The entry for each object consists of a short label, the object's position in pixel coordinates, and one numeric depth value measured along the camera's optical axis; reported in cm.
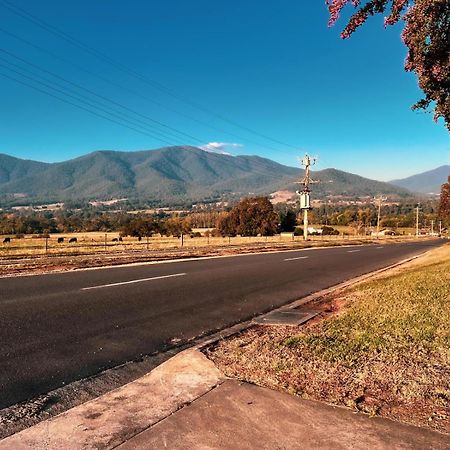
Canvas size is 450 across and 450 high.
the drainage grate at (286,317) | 743
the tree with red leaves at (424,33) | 548
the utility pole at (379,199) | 8281
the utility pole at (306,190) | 5331
